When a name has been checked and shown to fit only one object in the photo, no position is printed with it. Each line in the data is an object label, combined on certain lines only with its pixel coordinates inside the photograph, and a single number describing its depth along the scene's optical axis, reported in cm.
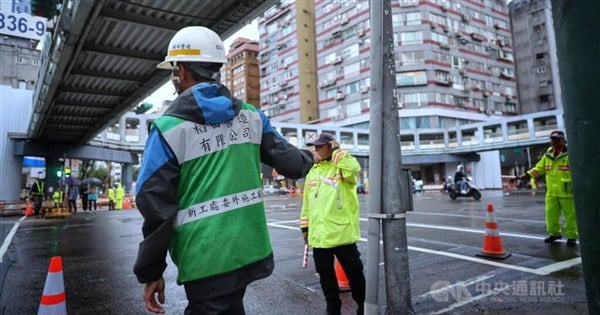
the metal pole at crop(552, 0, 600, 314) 162
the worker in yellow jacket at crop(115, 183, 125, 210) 2720
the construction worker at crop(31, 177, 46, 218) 2194
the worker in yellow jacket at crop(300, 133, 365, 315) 347
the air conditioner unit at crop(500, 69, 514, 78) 5656
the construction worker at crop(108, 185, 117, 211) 2714
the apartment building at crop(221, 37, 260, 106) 8731
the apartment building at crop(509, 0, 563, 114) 6038
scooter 1920
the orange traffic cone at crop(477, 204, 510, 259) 580
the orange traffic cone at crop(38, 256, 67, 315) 269
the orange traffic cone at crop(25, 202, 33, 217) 2272
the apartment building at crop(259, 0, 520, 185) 4869
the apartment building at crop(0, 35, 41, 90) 4145
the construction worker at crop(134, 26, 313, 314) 174
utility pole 319
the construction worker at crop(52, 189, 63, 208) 2214
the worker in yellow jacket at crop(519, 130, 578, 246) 627
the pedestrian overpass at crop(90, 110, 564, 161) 3267
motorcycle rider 1997
